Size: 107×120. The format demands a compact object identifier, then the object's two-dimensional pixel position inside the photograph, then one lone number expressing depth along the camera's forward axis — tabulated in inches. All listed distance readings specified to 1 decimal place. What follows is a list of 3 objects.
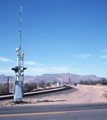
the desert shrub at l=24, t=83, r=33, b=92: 1668.3
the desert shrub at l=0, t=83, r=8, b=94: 1510.8
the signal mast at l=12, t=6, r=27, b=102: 631.8
